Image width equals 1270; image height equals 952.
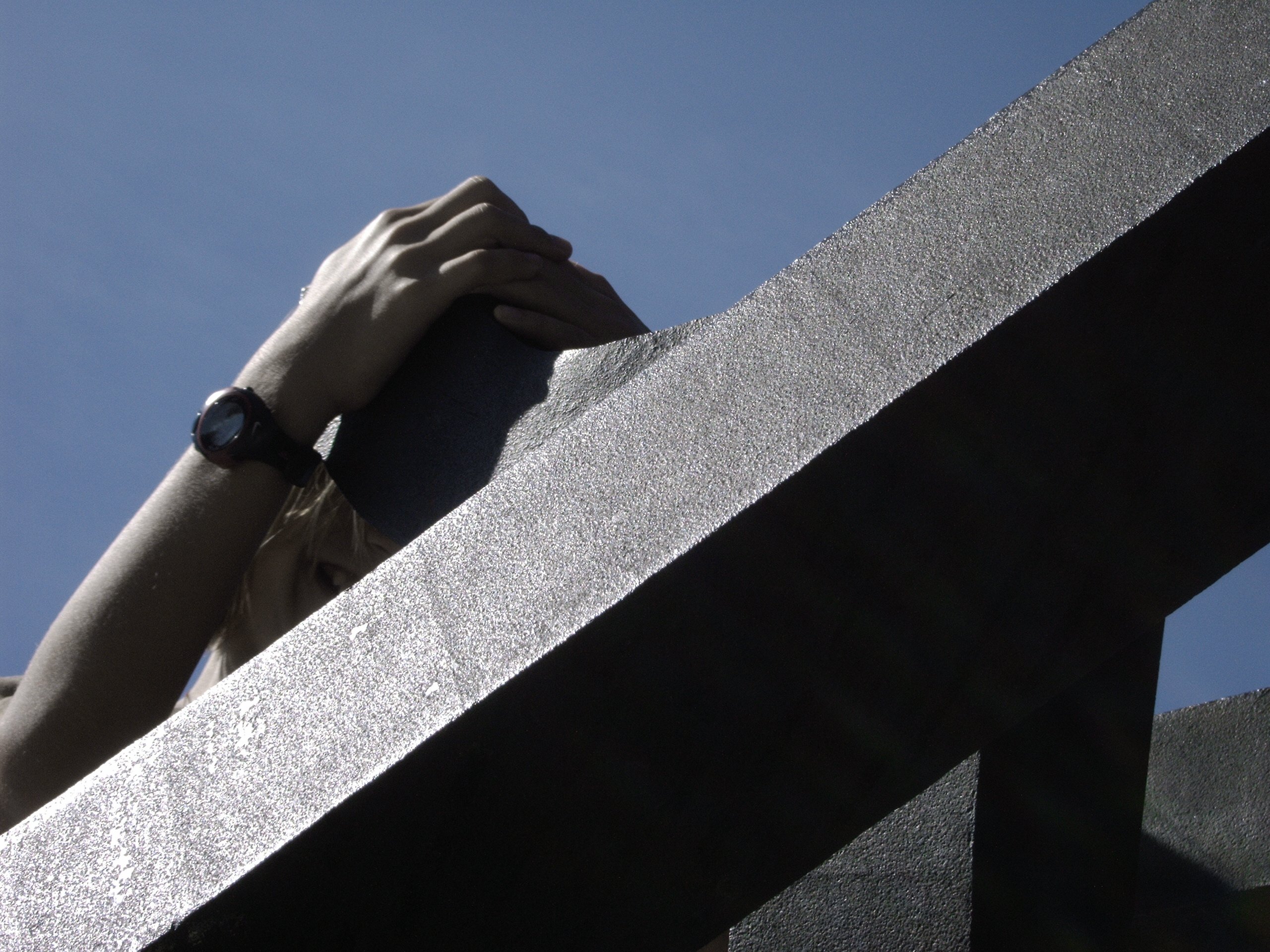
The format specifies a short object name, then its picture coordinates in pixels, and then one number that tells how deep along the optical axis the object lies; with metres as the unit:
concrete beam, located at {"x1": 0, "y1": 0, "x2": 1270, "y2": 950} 0.91
